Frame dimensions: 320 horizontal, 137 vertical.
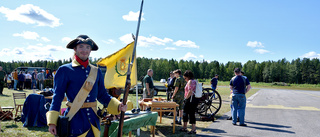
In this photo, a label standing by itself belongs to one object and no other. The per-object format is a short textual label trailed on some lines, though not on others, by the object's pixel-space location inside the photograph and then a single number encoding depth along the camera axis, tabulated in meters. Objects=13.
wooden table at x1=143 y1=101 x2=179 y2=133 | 6.12
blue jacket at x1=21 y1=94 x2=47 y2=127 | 6.40
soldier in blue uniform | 2.29
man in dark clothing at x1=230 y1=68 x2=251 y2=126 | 7.59
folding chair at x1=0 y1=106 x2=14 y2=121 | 6.67
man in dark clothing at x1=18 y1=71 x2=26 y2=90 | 18.67
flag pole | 2.51
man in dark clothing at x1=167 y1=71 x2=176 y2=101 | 9.06
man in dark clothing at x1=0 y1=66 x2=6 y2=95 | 14.15
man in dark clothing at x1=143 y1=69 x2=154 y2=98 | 8.63
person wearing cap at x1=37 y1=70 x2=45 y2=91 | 18.23
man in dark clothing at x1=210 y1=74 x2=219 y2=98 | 14.18
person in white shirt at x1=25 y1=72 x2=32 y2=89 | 20.17
